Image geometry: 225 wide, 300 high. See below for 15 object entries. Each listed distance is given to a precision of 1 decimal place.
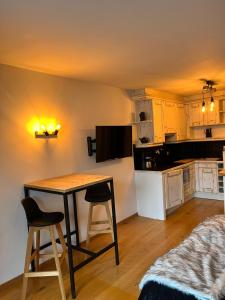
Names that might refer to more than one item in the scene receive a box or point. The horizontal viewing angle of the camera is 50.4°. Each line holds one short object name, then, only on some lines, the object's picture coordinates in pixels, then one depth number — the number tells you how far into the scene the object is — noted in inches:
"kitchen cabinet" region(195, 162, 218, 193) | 199.6
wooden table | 90.5
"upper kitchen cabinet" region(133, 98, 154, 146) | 173.0
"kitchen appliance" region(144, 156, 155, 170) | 178.4
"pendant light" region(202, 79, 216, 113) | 156.9
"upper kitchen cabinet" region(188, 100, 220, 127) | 204.2
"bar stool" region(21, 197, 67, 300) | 89.8
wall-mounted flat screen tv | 137.6
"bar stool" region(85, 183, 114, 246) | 123.0
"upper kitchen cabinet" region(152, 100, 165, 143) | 172.4
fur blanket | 50.9
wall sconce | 114.0
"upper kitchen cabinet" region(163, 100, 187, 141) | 188.2
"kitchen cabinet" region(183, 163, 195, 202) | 197.2
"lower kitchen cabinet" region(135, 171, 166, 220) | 164.2
